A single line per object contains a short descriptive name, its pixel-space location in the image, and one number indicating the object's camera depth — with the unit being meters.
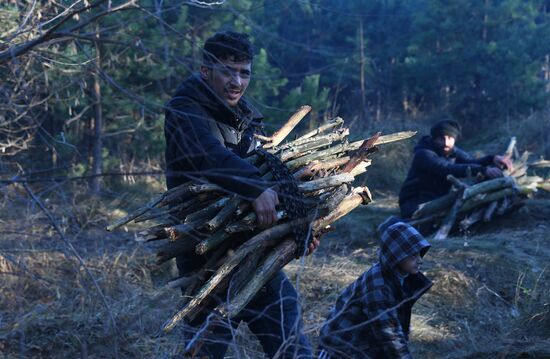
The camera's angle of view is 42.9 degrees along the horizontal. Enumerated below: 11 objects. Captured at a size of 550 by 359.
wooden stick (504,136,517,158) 9.83
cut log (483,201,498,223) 8.84
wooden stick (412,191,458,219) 8.75
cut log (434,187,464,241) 8.57
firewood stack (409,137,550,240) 8.70
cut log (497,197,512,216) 8.98
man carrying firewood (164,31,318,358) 3.39
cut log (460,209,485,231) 8.69
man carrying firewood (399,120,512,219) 8.48
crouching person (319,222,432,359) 3.62
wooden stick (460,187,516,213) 8.80
